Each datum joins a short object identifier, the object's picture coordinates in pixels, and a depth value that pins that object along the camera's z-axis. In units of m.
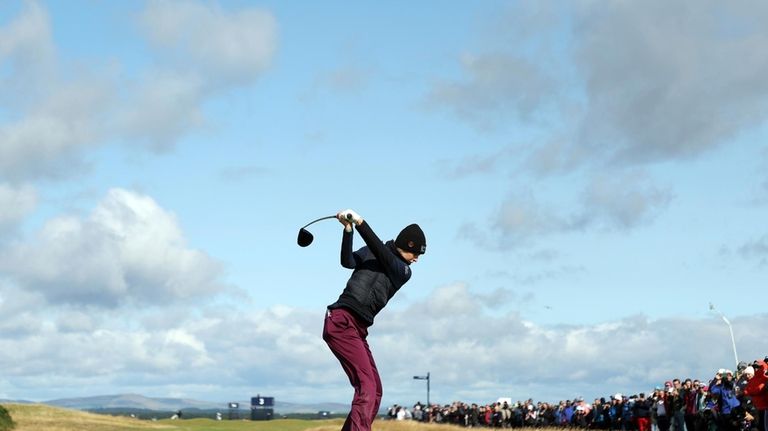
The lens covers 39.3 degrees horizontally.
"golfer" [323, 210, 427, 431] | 11.23
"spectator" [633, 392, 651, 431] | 44.47
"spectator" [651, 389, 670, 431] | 40.00
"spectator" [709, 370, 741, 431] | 32.41
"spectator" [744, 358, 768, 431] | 26.36
